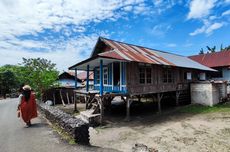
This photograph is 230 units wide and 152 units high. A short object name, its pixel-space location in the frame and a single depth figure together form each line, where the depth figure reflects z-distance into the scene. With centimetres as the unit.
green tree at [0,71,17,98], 2609
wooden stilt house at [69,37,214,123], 850
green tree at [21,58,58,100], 1349
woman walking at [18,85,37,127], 522
